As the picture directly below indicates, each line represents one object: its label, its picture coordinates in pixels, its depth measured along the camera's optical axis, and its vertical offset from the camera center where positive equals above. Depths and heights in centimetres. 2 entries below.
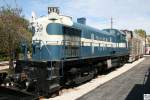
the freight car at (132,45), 1902 +16
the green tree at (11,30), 1161 +139
